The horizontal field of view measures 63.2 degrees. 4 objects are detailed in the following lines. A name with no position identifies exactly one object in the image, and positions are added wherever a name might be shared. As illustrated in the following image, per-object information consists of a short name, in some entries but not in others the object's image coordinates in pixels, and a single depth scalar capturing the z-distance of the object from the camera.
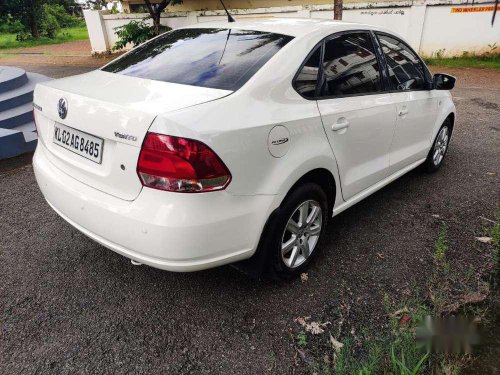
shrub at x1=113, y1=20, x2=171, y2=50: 14.31
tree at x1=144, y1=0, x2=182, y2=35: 14.12
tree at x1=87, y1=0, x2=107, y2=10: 37.47
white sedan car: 2.03
